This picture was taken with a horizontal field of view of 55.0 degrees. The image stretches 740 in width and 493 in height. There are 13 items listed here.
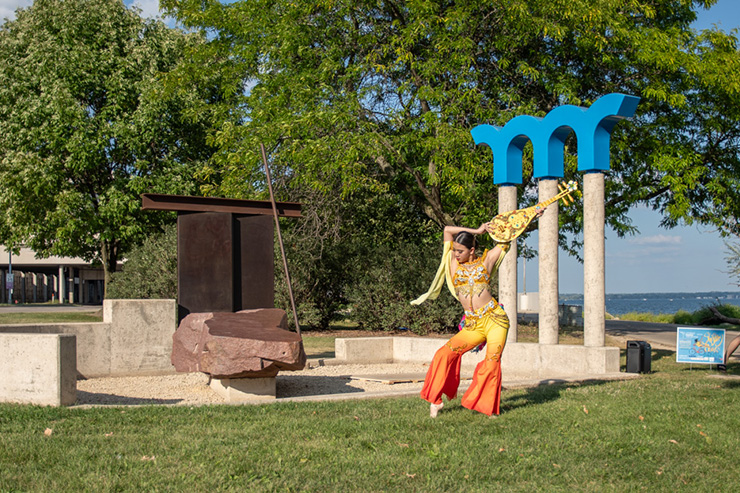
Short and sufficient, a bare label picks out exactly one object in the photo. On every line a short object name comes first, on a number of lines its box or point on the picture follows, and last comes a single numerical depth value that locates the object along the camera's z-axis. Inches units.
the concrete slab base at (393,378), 441.1
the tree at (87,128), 925.8
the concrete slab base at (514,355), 444.8
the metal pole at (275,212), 485.9
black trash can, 452.1
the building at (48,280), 2194.9
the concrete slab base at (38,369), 303.1
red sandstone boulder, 332.5
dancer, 294.4
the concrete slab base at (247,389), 357.4
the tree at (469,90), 642.8
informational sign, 452.4
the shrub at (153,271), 842.2
